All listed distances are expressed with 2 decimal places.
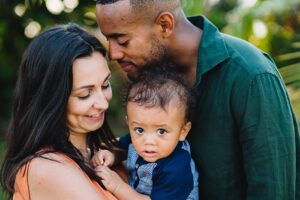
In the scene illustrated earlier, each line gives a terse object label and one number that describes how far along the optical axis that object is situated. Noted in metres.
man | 2.88
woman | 2.89
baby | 2.94
